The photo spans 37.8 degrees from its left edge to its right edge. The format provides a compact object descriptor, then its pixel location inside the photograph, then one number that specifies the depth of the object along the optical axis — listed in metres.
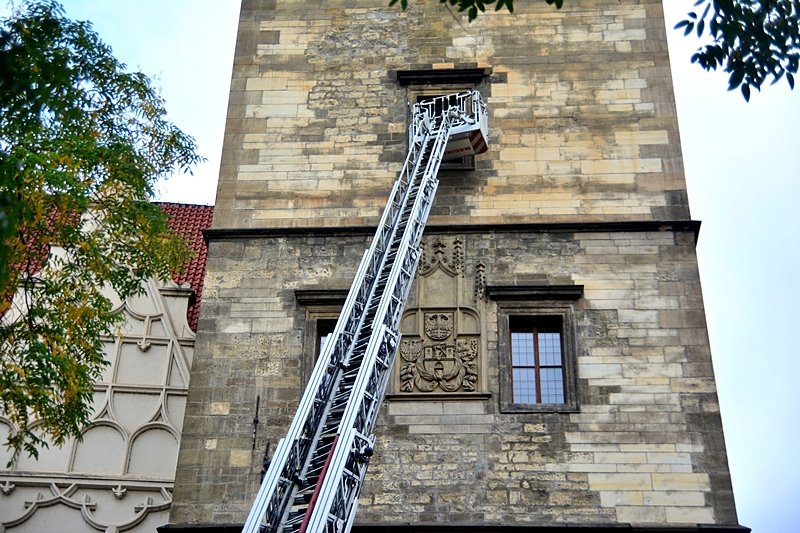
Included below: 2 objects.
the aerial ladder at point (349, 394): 10.79
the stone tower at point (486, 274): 15.23
